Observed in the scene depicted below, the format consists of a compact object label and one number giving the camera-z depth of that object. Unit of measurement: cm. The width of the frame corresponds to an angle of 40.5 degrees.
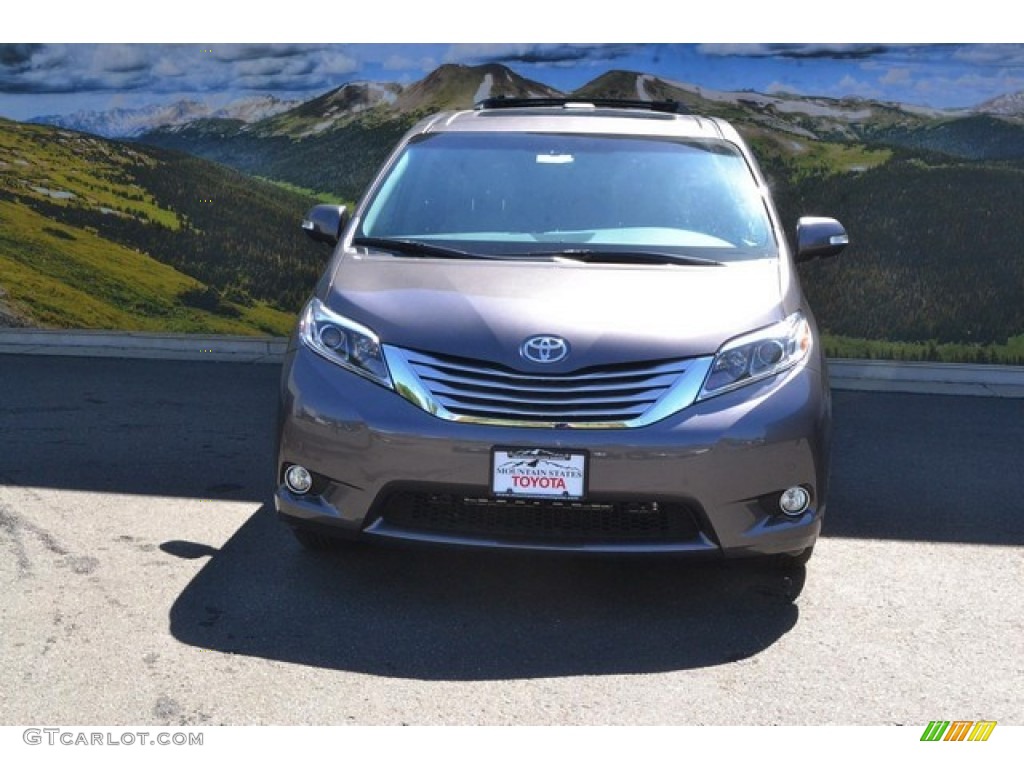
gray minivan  453
